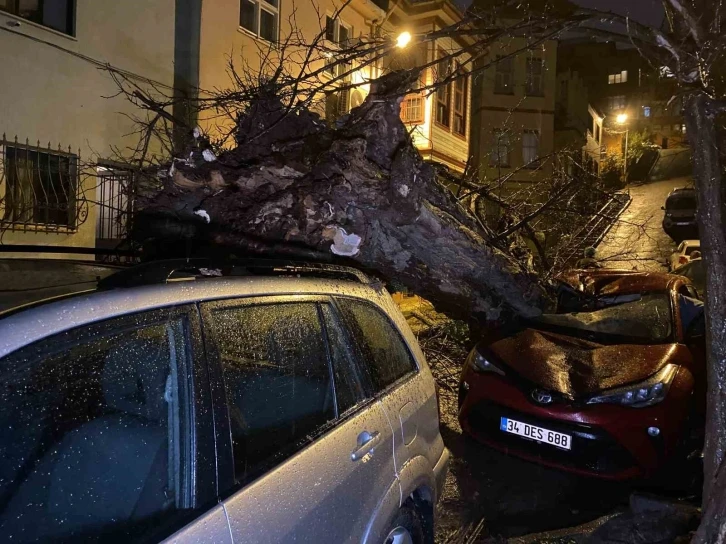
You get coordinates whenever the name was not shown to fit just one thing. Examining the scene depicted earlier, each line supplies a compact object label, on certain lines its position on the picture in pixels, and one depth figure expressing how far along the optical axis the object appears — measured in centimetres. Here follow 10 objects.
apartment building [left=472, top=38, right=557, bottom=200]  2623
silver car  134
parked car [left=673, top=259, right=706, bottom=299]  1148
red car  430
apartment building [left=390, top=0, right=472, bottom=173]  1522
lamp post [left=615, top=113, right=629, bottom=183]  3566
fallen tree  428
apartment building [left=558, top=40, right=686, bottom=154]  4281
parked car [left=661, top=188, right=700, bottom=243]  2014
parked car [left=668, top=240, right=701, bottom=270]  1529
